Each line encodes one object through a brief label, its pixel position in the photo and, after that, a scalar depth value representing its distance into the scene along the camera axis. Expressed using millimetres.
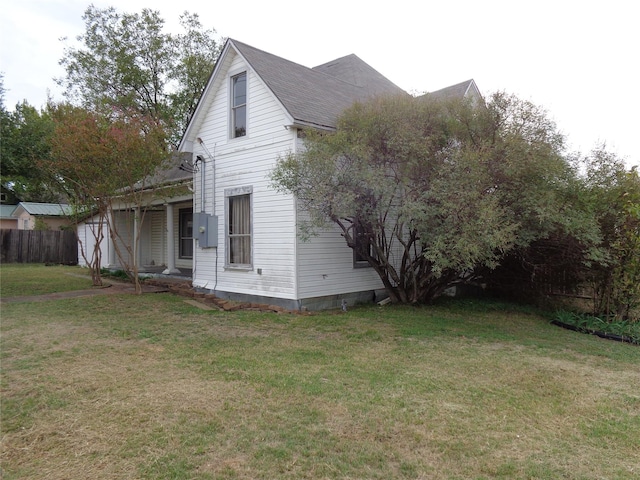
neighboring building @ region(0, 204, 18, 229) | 35719
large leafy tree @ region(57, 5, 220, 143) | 19844
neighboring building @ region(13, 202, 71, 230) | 29372
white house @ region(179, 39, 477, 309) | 9172
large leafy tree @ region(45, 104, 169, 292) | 9781
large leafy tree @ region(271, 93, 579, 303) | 7098
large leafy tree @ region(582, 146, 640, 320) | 8039
